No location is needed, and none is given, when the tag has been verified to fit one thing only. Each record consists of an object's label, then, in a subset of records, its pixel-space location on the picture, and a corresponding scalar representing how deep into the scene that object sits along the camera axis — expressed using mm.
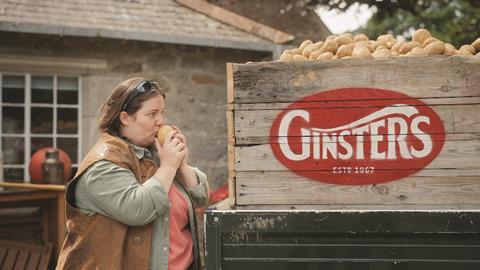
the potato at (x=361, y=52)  2167
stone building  5949
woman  2064
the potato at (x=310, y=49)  2424
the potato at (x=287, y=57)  2348
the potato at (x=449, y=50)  2230
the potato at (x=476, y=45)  2373
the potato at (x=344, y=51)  2314
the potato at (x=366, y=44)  2321
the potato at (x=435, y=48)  2201
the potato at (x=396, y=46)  2319
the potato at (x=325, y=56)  2271
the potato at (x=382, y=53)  2123
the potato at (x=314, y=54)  2357
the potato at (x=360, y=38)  2544
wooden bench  4852
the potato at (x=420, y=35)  2379
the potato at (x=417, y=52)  2150
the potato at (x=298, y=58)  2287
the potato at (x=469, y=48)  2322
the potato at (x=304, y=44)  2533
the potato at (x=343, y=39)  2443
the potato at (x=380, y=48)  2295
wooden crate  1954
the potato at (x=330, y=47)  2393
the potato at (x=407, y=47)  2283
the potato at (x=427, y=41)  2311
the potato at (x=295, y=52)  2488
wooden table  4832
